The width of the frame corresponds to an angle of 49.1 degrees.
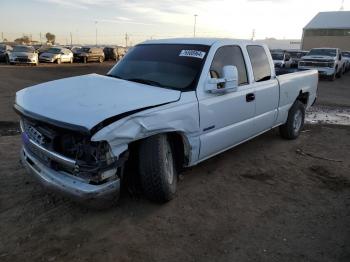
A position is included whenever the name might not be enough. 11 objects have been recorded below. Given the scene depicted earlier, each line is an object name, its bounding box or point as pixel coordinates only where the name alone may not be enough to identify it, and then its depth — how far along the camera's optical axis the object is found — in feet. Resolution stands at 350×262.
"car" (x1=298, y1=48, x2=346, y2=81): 75.05
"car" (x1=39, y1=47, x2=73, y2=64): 115.14
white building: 220.02
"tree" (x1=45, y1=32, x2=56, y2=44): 423.64
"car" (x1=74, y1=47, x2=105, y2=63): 131.44
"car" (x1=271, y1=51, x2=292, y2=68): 83.51
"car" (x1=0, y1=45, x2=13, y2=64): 104.75
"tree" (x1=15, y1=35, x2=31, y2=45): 356.32
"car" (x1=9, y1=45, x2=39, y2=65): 99.86
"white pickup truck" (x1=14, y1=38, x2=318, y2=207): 11.59
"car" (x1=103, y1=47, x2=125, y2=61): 151.23
